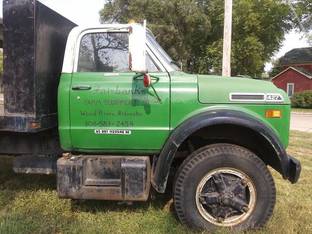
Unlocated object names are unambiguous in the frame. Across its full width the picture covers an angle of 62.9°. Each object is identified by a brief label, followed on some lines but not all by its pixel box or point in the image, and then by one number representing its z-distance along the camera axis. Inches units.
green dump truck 100.5
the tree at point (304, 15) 931.3
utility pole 224.2
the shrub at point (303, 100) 730.4
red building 900.1
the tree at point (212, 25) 827.5
